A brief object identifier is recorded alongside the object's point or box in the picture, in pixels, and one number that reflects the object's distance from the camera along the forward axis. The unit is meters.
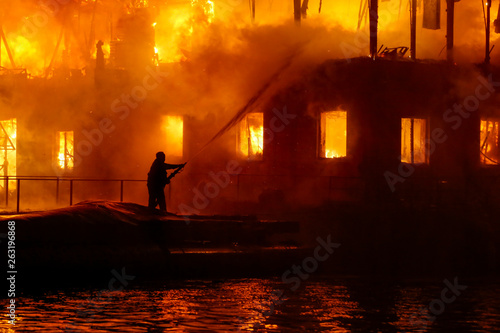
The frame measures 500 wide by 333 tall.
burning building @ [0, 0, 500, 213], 25.33
